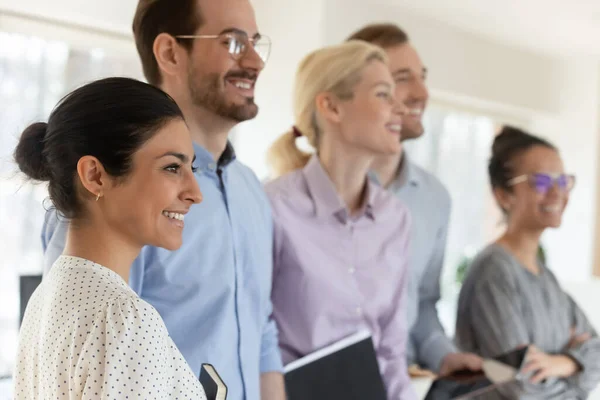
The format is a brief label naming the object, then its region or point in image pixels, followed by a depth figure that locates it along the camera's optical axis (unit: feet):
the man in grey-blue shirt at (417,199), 6.82
